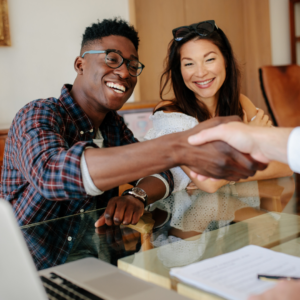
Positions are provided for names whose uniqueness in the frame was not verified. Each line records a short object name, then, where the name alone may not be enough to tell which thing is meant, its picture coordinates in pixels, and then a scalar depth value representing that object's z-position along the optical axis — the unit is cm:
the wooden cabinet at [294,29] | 476
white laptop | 49
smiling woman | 177
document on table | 61
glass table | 79
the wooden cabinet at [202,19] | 415
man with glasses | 88
